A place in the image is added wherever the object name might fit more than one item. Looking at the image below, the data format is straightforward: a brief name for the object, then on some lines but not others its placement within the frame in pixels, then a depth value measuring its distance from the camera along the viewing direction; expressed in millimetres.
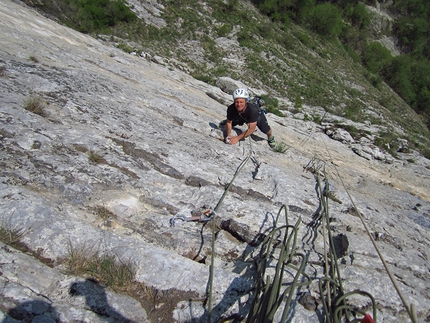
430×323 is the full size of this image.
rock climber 5480
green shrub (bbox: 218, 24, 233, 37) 23453
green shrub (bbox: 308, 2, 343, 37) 38406
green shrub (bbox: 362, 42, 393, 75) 44469
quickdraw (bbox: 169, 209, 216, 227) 3270
